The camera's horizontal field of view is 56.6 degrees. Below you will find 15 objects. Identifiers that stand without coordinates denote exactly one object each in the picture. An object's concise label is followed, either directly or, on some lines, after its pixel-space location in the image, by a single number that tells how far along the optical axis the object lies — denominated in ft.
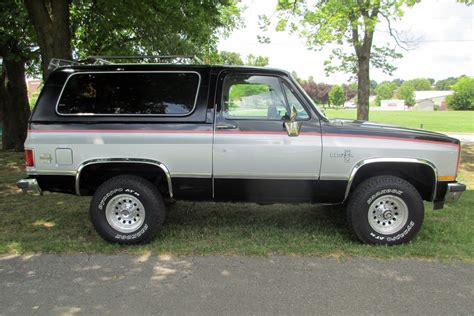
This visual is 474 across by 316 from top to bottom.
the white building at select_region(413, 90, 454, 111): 381.83
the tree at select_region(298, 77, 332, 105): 242.66
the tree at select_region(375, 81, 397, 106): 459.73
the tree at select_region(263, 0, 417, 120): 36.60
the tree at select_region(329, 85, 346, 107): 306.96
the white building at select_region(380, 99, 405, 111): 355.73
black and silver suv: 16.08
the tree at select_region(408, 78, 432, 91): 547.49
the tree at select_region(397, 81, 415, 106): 405.27
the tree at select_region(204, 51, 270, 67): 173.27
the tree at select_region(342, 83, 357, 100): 315.45
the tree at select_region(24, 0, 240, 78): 26.21
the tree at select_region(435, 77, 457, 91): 540.44
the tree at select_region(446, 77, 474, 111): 305.32
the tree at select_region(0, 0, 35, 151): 43.98
